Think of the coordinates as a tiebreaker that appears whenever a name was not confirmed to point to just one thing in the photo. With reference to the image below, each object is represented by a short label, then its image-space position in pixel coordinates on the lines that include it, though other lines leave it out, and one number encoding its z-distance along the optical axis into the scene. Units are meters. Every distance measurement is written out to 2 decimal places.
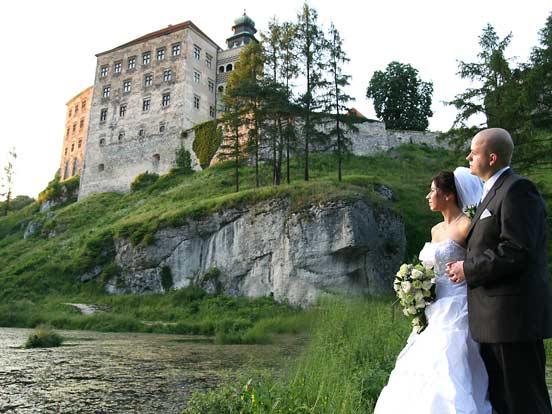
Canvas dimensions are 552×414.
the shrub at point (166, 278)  28.31
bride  3.33
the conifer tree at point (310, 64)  31.22
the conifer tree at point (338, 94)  31.59
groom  3.04
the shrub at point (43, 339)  12.76
